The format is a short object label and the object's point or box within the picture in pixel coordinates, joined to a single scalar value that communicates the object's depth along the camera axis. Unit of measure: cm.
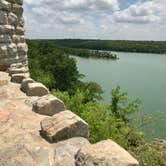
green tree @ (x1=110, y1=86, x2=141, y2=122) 1154
